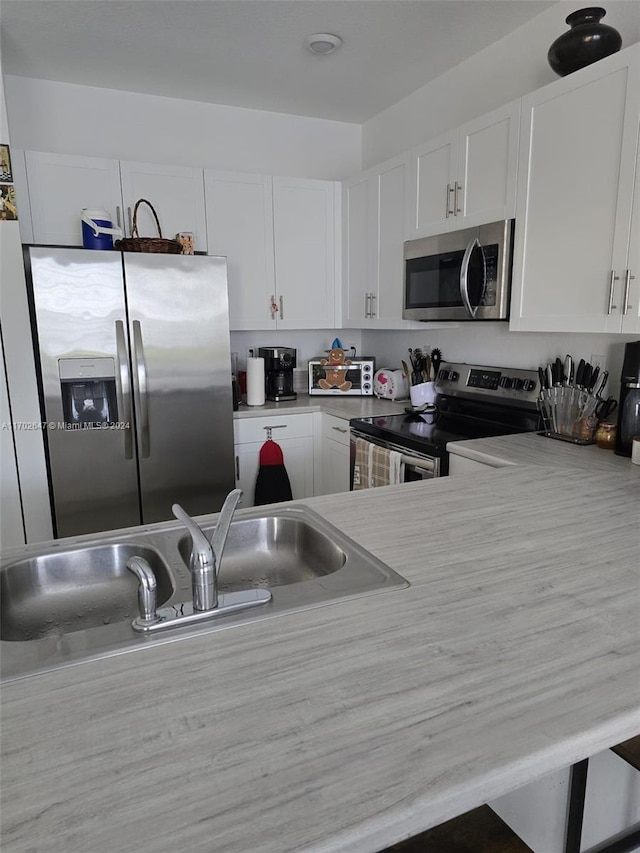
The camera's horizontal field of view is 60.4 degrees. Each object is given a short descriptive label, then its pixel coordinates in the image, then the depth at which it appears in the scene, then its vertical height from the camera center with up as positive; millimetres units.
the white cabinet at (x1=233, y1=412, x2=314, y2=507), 3131 -687
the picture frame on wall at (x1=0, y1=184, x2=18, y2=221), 2395 +550
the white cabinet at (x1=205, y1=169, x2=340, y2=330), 3225 +495
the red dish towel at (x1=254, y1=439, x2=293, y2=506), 3113 -846
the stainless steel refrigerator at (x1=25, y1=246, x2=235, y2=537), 2486 -246
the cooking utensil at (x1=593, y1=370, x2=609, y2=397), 2150 -236
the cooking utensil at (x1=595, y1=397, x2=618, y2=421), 2145 -329
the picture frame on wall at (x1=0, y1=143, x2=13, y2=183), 2434 +729
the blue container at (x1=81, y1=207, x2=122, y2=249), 2643 +472
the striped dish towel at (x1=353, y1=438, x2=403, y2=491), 2502 -659
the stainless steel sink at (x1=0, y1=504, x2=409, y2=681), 828 -482
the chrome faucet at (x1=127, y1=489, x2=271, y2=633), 875 -434
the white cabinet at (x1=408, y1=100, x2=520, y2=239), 2199 +651
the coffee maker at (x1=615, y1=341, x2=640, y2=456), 1851 -262
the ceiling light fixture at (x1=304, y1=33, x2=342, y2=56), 2553 +1325
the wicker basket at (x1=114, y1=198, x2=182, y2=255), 2633 +402
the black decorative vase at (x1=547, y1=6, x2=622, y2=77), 1874 +960
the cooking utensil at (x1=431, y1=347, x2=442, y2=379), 3144 -192
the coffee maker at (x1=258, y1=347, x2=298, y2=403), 3420 -274
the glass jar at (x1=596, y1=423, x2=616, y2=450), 2020 -411
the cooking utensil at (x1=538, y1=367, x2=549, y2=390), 2398 -233
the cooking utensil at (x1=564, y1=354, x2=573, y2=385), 2311 -189
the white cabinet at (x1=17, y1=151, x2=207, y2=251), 2814 +716
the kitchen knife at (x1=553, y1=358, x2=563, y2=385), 2318 -198
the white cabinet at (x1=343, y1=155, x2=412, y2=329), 2973 +461
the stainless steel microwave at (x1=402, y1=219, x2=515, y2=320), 2256 +227
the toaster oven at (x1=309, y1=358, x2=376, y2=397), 3504 -313
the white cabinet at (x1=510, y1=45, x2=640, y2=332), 1748 +412
